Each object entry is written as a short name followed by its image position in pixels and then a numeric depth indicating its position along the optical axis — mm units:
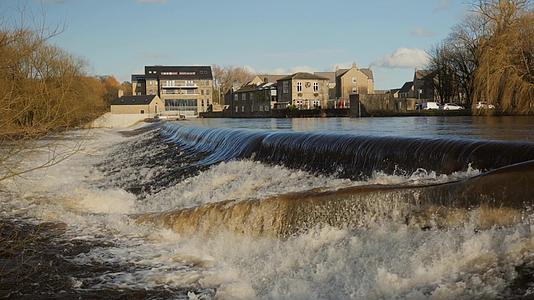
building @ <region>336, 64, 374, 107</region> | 85006
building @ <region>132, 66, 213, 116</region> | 104500
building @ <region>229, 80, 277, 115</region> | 84812
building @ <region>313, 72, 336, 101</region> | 90600
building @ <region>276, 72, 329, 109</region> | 79562
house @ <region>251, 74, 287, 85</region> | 103012
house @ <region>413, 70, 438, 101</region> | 65062
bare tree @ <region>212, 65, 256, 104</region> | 122438
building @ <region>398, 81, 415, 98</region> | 101719
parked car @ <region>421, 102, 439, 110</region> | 49462
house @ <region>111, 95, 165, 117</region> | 91312
